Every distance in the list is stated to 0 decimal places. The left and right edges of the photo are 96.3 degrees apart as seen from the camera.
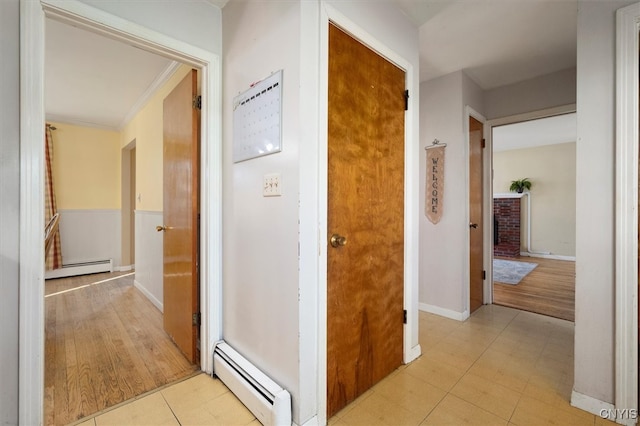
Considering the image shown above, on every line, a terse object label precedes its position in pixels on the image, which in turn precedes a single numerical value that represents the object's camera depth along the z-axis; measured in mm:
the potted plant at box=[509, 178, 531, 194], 6277
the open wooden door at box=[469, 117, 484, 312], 2918
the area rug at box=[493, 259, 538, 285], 4254
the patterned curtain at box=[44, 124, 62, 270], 3986
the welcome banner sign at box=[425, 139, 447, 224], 2846
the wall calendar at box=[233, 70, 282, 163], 1396
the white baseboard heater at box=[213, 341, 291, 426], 1301
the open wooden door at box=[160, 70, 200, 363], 1888
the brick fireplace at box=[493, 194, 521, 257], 6250
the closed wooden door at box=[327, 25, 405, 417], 1467
